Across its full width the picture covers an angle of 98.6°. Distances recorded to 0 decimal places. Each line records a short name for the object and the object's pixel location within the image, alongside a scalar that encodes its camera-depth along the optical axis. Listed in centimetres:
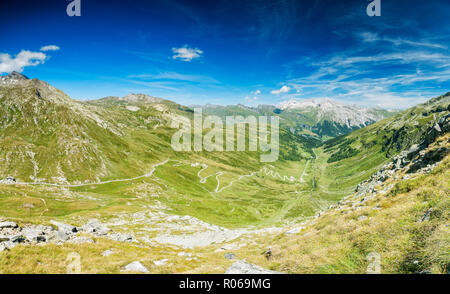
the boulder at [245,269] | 1418
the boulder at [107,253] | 2150
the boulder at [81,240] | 2518
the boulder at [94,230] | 3508
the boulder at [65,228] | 2838
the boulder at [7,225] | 2358
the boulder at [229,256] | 2963
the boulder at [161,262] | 2067
